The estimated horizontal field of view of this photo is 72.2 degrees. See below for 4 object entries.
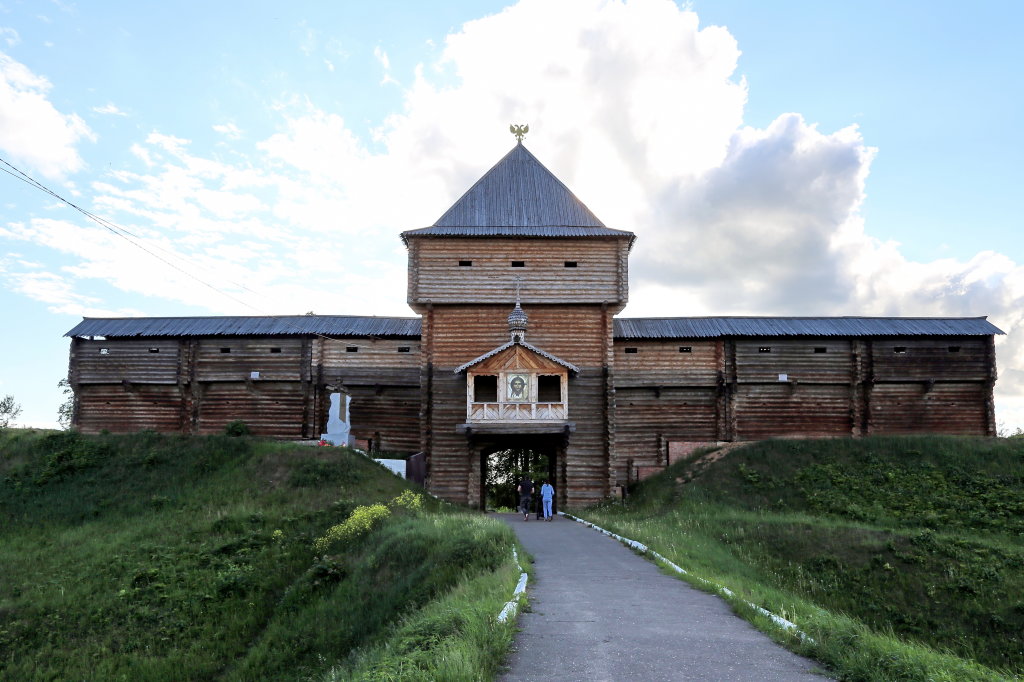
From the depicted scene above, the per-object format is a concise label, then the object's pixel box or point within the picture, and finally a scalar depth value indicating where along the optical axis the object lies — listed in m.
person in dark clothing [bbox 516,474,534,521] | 24.62
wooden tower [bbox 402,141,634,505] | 27.48
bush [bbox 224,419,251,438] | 28.69
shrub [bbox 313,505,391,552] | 18.22
